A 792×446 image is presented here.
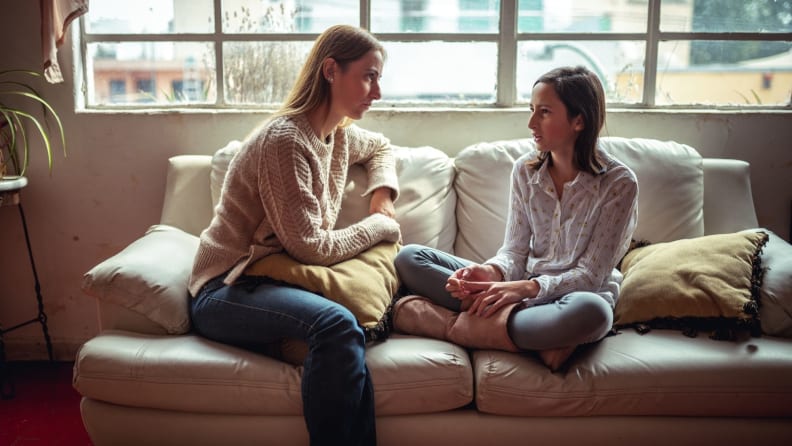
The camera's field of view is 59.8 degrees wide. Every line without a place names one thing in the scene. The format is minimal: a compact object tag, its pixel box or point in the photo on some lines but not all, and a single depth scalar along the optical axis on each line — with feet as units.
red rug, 6.93
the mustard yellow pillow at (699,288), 6.06
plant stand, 7.68
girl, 5.79
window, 8.63
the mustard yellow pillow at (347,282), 5.98
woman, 5.42
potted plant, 8.45
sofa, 5.59
